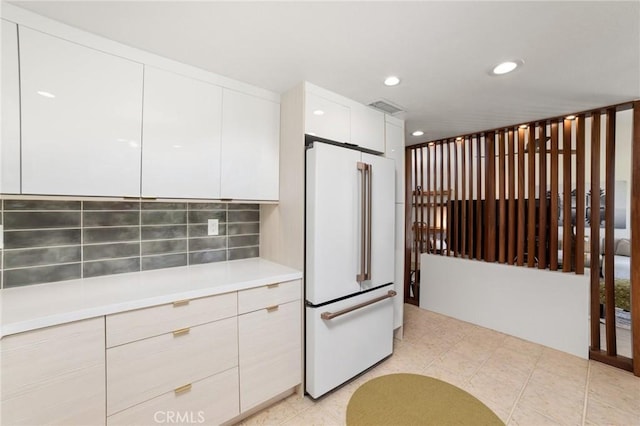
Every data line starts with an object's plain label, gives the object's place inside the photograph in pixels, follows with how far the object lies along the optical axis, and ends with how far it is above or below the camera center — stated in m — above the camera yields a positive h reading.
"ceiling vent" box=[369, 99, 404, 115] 2.45 +0.99
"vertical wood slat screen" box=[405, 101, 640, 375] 2.52 +0.15
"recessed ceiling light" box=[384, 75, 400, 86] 2.00 +0.99
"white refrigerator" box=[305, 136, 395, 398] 2.00 -0.39
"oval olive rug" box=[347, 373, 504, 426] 1.86 -1.41
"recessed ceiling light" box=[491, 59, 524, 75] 1.78 +0.98
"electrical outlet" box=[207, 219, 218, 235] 2.32 -0.13
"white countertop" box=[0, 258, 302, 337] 1.23 -0.45
